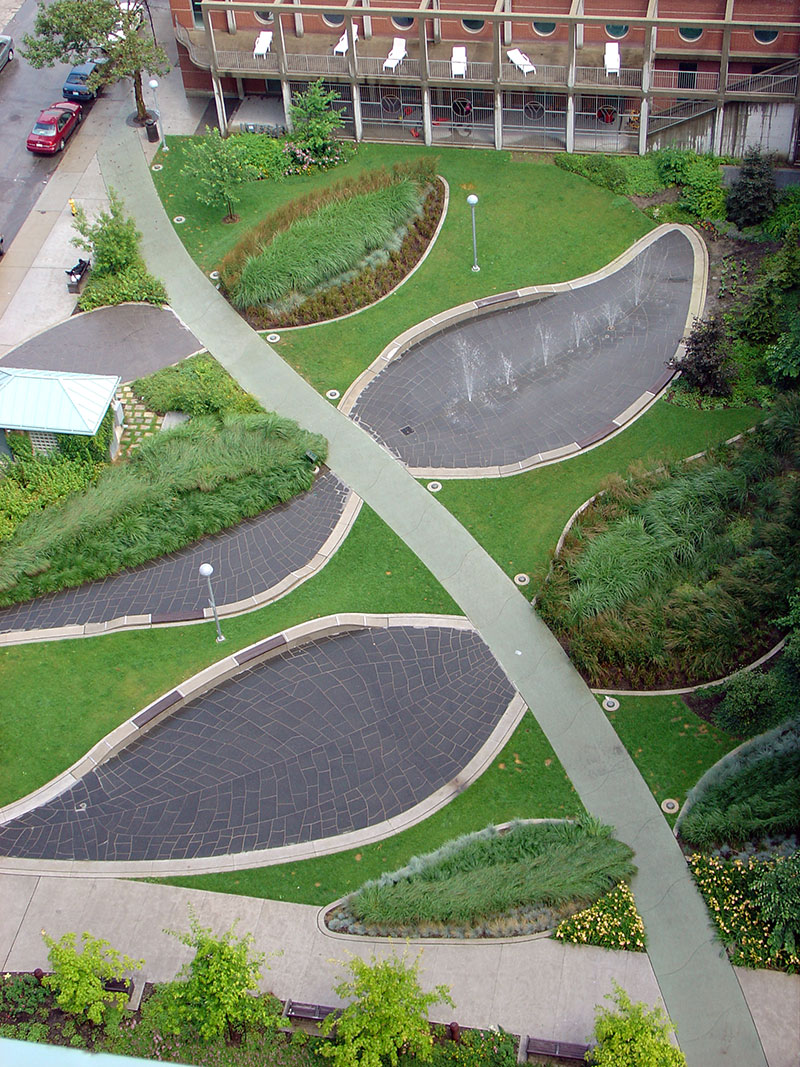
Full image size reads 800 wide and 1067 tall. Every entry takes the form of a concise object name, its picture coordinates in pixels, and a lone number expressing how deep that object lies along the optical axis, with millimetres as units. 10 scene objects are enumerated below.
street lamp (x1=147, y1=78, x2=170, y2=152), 42125
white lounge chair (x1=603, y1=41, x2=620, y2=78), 40125
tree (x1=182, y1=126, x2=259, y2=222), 39719
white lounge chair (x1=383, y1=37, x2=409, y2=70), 41281
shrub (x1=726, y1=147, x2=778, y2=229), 38562
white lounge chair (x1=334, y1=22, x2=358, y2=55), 41562
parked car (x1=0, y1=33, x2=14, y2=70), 47250
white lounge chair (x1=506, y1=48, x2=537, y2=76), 40616
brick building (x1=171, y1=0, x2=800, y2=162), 39938
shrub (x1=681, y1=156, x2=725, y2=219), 39750
